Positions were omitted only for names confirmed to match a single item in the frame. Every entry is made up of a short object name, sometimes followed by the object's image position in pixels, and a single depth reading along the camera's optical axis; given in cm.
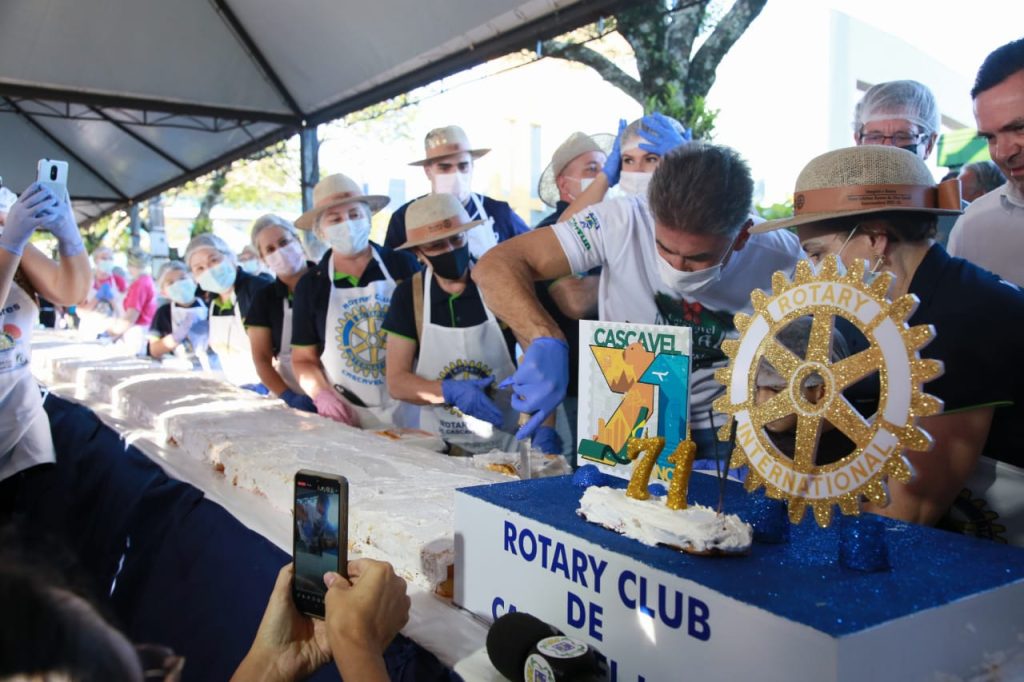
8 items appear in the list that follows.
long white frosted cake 145
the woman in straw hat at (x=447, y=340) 279
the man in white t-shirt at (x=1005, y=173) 166
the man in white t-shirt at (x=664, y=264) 184
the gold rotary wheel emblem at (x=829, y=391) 92
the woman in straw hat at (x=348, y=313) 346
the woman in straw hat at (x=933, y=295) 113
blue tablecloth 162
